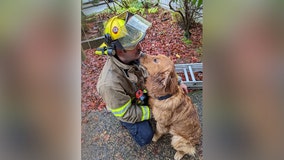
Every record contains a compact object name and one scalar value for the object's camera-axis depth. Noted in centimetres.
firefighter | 93
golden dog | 94
